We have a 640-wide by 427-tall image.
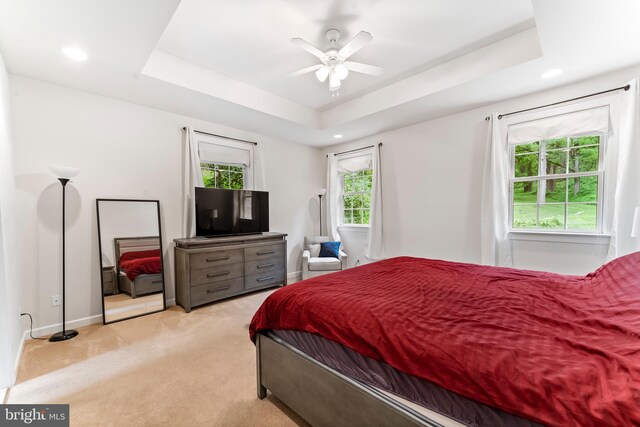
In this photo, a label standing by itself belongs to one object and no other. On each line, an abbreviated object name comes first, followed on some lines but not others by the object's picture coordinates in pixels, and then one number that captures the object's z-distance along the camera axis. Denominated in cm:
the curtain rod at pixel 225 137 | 379
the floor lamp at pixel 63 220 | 250
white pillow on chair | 468
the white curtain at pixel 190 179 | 363
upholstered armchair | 418
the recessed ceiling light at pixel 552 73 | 258
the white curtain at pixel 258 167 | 441
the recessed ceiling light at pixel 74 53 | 222
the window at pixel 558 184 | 282
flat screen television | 368
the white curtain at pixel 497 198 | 323
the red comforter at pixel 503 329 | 81
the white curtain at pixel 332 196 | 518
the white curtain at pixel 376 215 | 443
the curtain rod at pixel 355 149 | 449
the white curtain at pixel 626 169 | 245
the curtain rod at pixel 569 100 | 254
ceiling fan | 230
